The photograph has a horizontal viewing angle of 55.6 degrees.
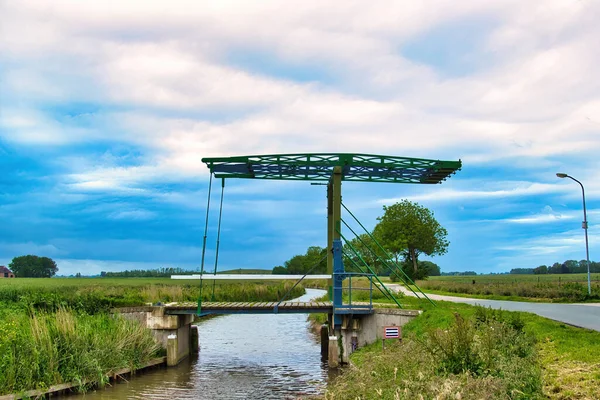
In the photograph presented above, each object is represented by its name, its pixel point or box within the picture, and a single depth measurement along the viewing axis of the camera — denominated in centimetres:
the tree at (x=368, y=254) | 7298
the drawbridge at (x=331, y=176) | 1967
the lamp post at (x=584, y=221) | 2976
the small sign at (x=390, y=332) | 1606
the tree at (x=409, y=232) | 6247
